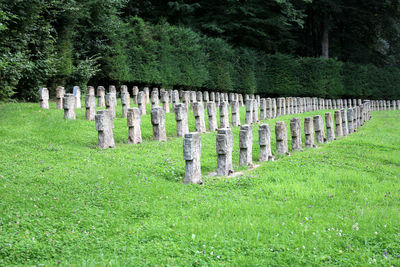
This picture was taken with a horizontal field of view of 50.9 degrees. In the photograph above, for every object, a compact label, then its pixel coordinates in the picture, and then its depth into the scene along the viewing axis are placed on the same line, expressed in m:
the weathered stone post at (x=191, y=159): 7.88
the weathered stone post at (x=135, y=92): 17.83
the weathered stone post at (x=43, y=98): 14.50
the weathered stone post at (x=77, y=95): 16.11
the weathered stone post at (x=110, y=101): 14.11
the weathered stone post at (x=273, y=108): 19.00
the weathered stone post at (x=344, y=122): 15.13
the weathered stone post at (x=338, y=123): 14.61
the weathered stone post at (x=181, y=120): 12.27
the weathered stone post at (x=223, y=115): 14.31
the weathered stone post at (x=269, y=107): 18.53
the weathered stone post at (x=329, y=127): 13.65
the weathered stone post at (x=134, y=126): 10.89
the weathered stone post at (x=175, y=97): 18.01
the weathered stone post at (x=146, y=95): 18.17
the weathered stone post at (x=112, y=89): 16.93
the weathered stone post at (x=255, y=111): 16.41
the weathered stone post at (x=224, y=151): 8.43
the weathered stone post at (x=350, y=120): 16.05
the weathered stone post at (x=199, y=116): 13.20
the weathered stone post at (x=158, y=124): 11.49
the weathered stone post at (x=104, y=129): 10.25
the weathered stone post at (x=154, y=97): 16.62
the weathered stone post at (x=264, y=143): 9.88
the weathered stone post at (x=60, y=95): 14.96
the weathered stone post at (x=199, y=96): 18.90
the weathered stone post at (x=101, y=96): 16.55
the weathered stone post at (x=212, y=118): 13.93
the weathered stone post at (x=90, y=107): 13.12
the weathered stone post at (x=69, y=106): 12.53
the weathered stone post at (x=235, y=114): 15.37
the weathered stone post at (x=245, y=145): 9.23
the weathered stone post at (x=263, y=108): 17.75
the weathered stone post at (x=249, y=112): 15.82
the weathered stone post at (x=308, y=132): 11.84
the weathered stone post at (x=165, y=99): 16.22
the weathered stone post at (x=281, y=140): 10.62
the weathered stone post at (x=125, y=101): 14.90
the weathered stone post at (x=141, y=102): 15.43
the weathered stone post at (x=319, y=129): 12.76
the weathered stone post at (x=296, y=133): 11.11
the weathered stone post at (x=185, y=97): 18.14
